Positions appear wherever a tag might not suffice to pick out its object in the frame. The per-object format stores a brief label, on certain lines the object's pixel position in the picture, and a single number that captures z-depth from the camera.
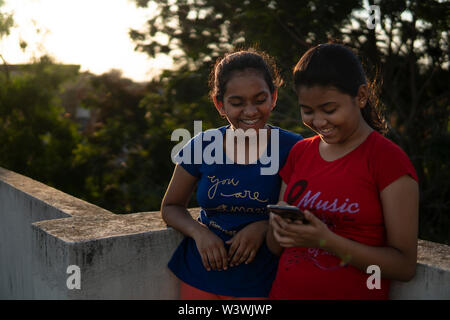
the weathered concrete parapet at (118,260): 2.23
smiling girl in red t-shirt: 2.00
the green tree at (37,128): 9.52
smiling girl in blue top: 2.52
